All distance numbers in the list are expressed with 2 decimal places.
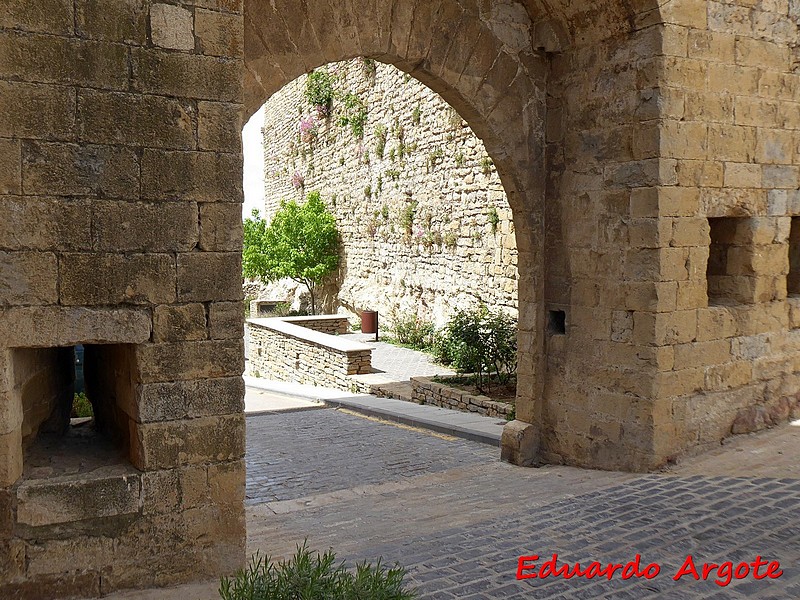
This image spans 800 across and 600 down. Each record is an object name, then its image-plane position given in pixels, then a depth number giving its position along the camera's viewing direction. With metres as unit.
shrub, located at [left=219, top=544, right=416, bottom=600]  2.89
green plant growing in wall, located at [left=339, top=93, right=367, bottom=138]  18.12
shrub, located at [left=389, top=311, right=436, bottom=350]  15.21
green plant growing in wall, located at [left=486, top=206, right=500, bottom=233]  12.38
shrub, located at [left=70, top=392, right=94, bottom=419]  8.25
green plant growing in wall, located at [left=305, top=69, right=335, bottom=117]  20.31
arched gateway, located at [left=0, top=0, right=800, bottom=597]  3.26
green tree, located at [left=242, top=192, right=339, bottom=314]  20.28
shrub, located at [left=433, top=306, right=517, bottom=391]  10.41
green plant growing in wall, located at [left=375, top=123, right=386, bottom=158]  16.98
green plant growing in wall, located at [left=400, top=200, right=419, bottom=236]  15.66
